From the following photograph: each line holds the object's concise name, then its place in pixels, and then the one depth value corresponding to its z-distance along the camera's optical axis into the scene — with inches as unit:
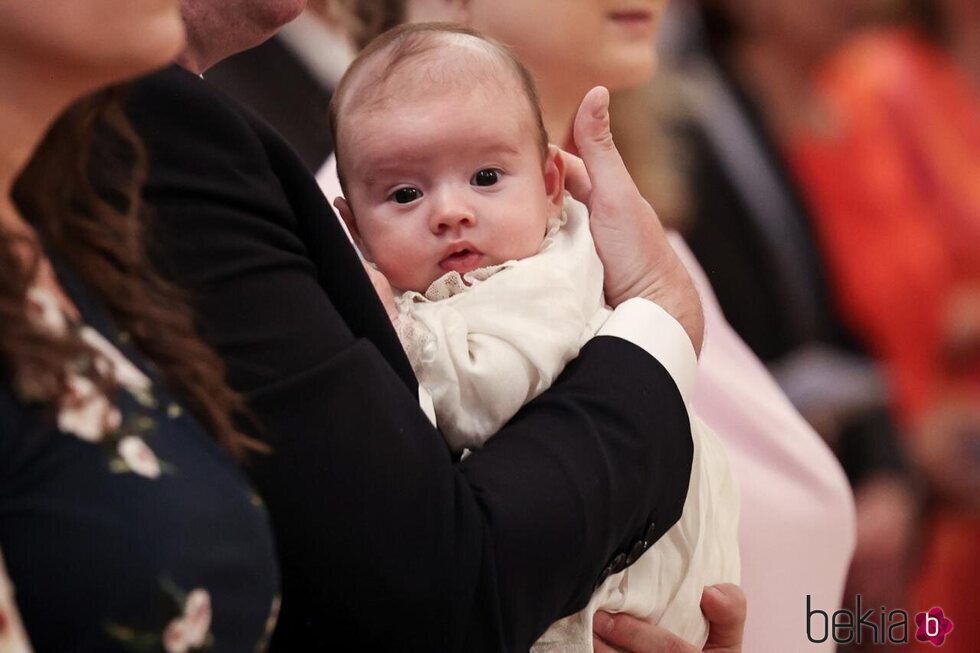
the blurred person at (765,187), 219.8
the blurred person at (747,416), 165.8
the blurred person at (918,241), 233.1
